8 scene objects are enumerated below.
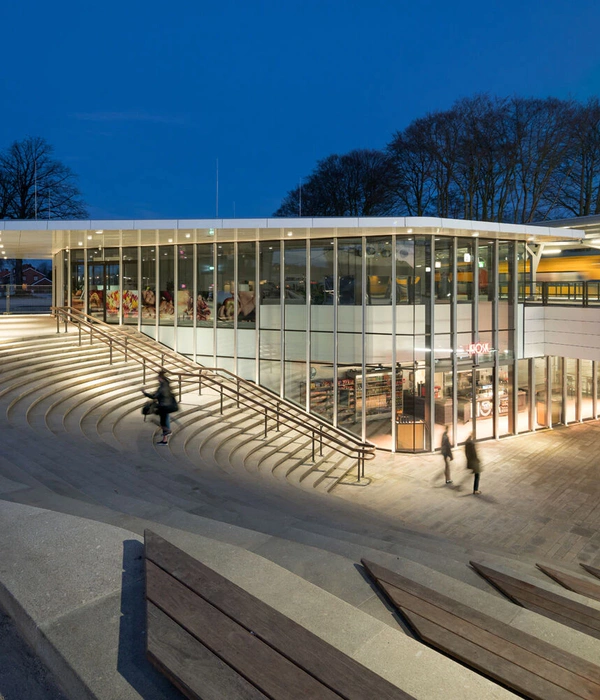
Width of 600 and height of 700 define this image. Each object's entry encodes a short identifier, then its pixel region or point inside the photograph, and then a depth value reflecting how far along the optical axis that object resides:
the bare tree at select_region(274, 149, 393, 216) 39.59
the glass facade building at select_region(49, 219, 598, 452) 16.81
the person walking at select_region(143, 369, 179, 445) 11.30
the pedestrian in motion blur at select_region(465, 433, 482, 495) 12.79
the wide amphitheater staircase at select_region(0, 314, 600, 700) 2.75
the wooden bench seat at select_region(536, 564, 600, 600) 5.77
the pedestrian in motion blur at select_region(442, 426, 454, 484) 13.14
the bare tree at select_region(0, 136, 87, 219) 38.16
